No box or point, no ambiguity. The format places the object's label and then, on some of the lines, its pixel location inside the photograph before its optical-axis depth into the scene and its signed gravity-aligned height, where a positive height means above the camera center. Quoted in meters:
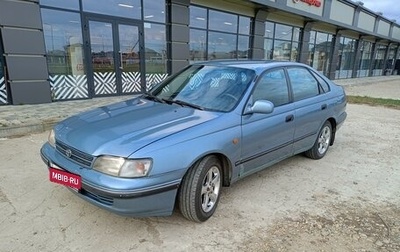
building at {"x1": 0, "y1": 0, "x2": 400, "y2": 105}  7.33 +0.48
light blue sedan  2.29 -0.78
